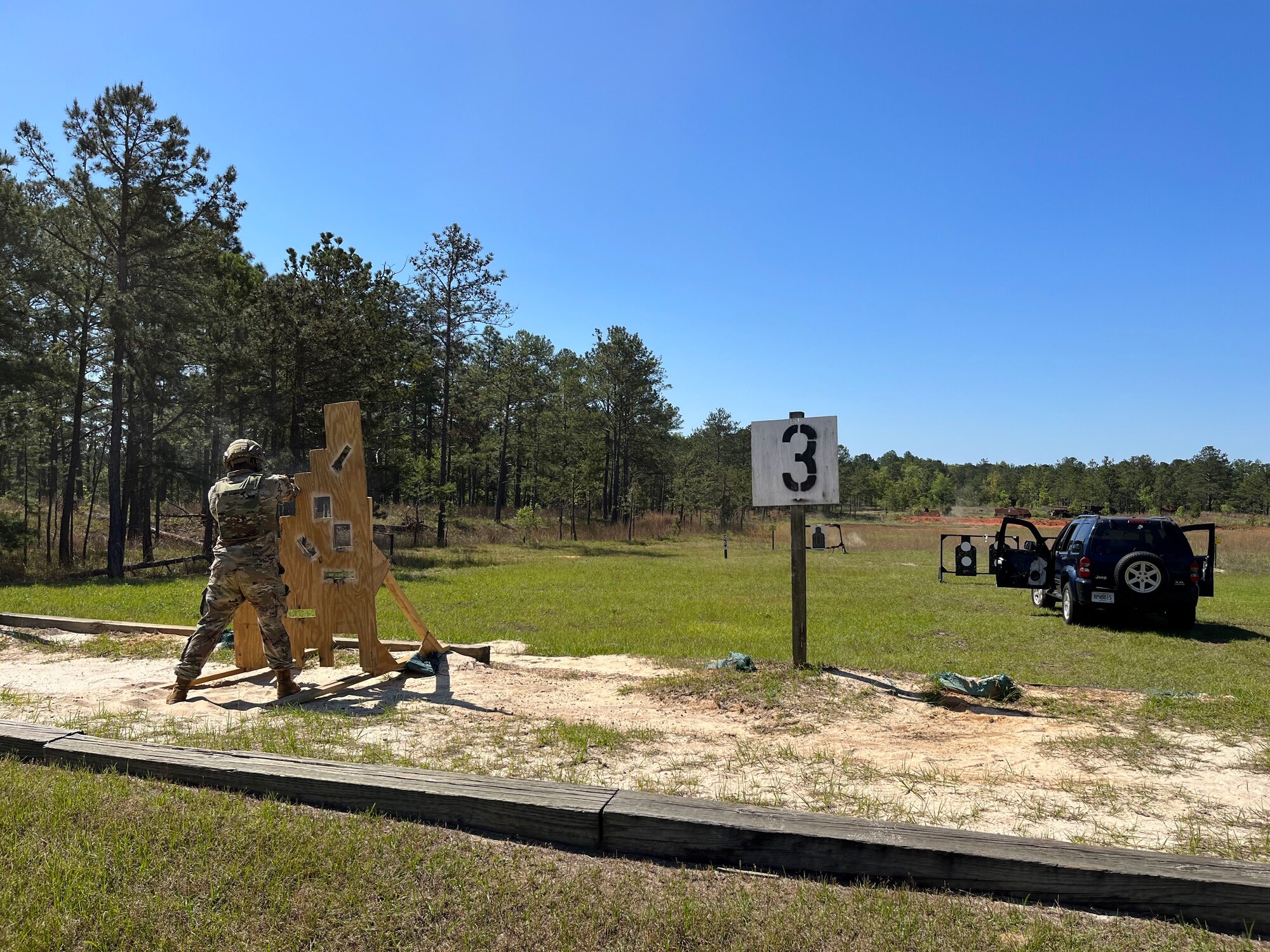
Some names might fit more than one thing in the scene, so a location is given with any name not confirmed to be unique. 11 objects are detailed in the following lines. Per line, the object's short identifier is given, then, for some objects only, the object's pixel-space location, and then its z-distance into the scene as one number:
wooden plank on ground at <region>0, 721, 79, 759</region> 4.29
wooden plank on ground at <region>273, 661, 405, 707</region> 6.30
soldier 6.25
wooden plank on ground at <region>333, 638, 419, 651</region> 8.12
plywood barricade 7.03
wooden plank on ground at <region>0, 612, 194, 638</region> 9.21
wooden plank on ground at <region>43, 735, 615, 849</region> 3.32
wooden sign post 7.61
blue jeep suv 11.23
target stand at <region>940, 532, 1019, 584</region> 16.72
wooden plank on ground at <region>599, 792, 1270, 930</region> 2.72
